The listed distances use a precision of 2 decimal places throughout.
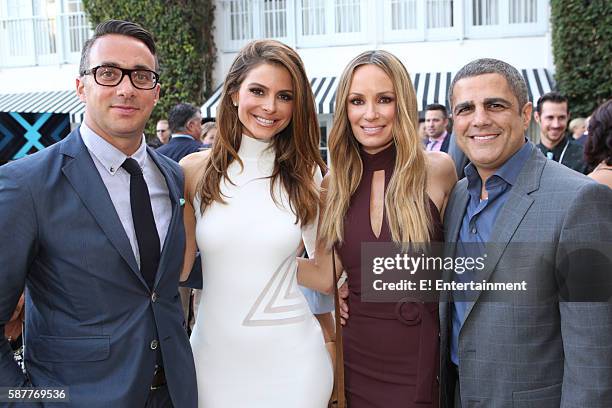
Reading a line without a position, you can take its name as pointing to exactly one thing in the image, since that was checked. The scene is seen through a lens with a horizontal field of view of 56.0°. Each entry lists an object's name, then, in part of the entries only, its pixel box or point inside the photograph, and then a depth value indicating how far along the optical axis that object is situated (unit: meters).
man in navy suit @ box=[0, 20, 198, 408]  1.84
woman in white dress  2.41
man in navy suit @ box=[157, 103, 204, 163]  5.99
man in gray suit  1.83
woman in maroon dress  2.42
